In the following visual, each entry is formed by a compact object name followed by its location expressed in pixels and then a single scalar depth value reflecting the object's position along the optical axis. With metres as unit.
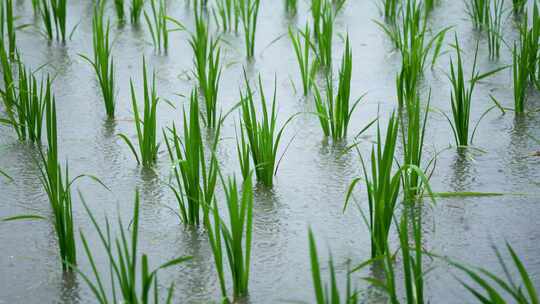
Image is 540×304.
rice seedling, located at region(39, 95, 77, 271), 2.86
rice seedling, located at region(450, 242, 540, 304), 2.18
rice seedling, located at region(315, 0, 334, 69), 5.00
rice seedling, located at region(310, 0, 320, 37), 5.45
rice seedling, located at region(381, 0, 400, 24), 5.89
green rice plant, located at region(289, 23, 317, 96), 4.66
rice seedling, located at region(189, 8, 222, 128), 4.23
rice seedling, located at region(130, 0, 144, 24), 6.15
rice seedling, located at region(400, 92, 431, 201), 3.26
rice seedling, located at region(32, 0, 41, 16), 6.23
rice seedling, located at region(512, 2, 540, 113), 4.30
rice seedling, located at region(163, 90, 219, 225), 3.17
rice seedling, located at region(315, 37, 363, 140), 4.04
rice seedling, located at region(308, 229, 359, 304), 2.17
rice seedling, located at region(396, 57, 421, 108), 4.34
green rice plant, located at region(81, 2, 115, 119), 4.37
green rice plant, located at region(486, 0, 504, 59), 5.22
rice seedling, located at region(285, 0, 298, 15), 6.30
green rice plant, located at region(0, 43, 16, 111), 4.23
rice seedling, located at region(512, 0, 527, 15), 6.03
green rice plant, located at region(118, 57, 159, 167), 3.66
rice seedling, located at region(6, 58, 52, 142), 3.95
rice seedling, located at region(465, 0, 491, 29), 5.37
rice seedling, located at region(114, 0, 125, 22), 6.22
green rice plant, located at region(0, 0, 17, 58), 5.18
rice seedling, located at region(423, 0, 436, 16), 5.84
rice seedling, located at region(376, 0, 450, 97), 4.35
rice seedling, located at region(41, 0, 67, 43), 5.73
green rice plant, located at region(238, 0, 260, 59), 5.30
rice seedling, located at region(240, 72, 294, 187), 3.55
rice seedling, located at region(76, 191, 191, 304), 2.38
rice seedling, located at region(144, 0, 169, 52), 5.46
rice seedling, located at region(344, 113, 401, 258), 2.85
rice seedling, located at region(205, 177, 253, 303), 2.67
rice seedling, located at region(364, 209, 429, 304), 2.31
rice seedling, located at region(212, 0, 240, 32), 5.83
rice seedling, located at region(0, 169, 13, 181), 3.65
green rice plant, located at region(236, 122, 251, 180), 3.44
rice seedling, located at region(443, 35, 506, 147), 3.83
